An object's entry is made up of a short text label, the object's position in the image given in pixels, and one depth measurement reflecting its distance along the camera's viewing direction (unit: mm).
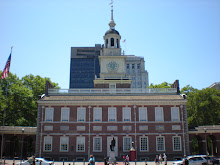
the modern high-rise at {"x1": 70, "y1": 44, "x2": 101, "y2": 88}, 152000
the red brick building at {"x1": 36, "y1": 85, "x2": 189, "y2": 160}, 36812
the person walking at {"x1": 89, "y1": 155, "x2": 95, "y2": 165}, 24359
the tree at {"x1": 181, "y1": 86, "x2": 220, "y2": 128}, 49531
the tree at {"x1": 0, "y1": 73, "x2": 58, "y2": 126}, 46662
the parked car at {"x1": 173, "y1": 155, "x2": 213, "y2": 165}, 27891
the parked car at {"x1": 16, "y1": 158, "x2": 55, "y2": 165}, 27572
